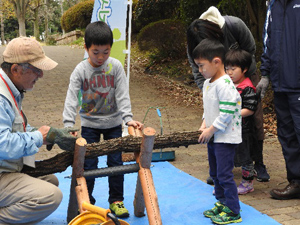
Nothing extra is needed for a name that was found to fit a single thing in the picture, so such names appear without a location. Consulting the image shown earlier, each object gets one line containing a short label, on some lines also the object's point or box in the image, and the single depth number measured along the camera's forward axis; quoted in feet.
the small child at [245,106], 13.21
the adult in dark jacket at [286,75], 13.00
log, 10.03
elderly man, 9.16
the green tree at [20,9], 82.43
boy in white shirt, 10.94
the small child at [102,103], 11.39
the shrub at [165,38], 37.35
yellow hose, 8.67
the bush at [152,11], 45.27
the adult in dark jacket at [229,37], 13.16
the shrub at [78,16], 65.18
